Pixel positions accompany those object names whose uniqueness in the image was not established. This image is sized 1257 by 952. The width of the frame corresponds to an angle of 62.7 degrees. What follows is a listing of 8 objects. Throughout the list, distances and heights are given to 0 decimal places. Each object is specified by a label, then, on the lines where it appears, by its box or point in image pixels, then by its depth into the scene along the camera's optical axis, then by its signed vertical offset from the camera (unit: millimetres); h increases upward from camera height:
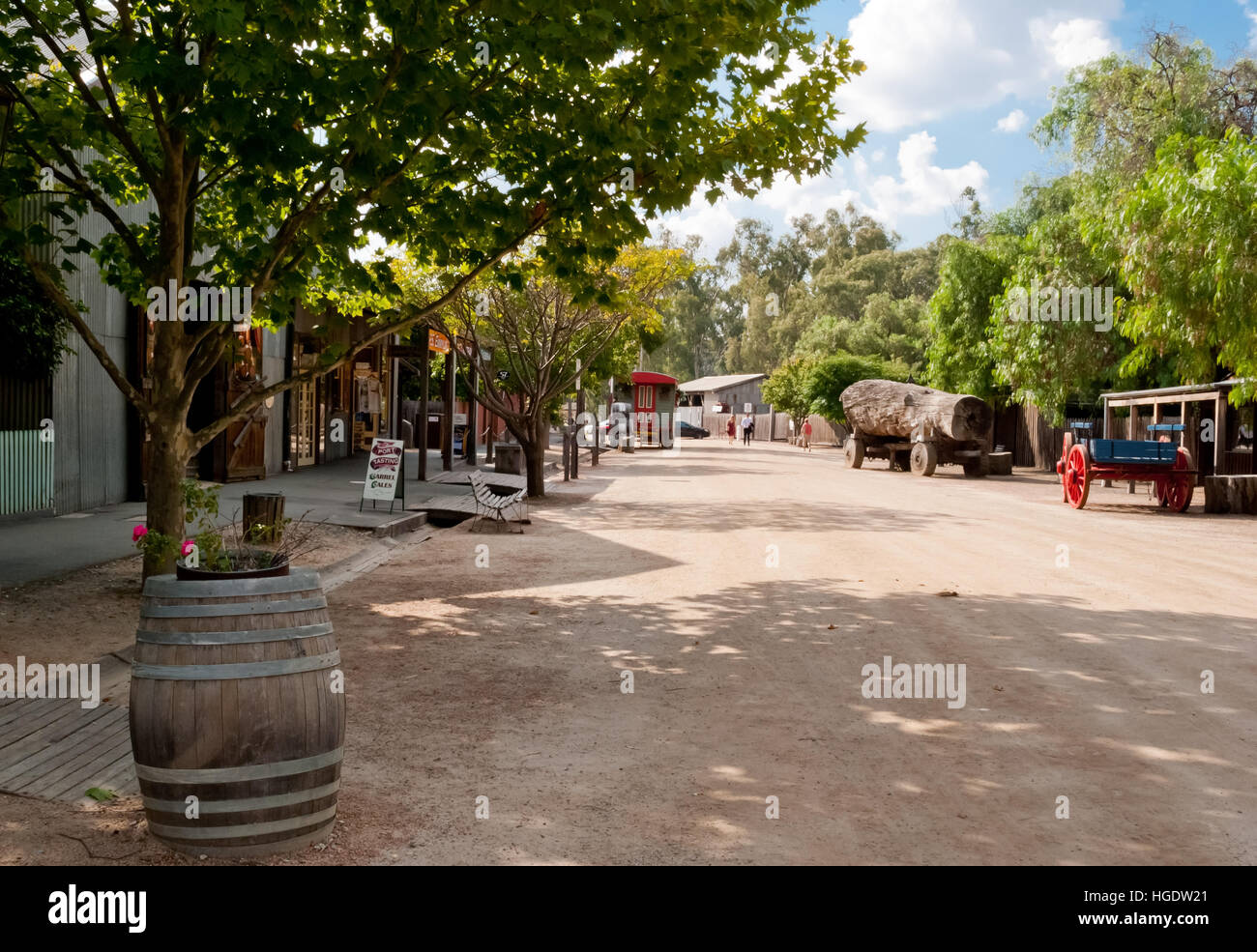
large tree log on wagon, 28281 +983
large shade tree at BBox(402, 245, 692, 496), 18828 +2539
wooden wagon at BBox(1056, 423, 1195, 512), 17844 -333
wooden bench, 14500 -798
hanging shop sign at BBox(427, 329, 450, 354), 28609 +2910
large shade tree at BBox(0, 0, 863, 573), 6598 +2291
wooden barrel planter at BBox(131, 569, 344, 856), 3535 -940
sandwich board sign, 14797 -368
